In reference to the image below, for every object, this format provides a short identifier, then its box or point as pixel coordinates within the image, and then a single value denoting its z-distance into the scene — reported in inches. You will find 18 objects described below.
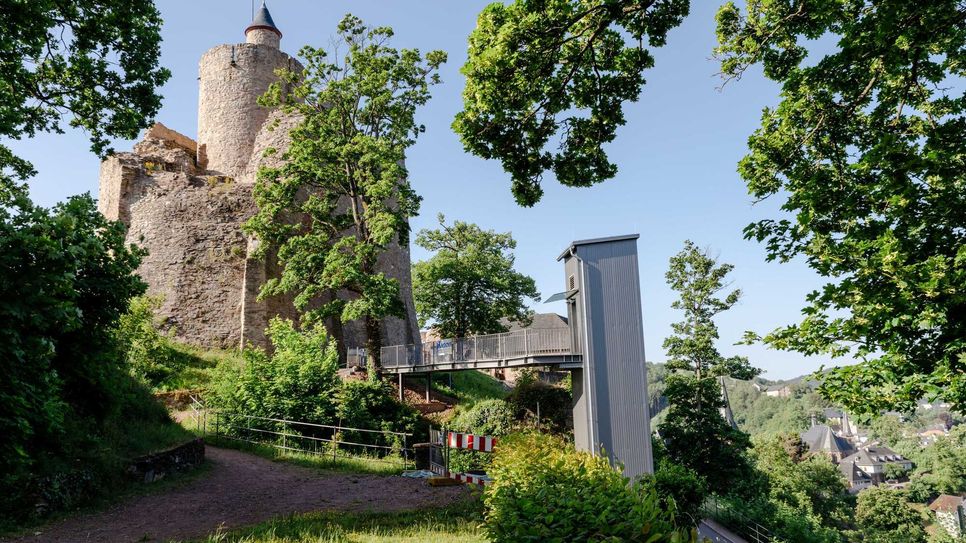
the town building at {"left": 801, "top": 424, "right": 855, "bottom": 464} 4387.3
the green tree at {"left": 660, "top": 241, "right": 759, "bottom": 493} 1001.5
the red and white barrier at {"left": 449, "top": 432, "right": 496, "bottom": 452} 441.1
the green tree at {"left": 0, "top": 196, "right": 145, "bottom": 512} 275.1
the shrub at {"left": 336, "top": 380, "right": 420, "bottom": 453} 691.4
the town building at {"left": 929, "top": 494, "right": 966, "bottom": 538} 1875.4
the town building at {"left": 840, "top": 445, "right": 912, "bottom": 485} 3971.5
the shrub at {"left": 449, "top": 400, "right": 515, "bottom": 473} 811.4
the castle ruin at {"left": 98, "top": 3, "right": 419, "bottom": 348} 1017.5
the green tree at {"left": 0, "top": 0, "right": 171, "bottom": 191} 380.5
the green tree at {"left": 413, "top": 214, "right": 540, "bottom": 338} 1255.5
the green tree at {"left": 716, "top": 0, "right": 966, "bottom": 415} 273.1
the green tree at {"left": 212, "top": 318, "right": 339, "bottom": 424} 658.2
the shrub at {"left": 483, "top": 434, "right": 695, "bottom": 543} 162.9
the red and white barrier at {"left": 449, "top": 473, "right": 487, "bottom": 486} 422.3
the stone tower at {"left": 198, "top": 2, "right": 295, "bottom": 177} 1262.3
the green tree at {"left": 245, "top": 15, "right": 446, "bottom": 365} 804.0
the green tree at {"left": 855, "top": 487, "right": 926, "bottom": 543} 1669.5
